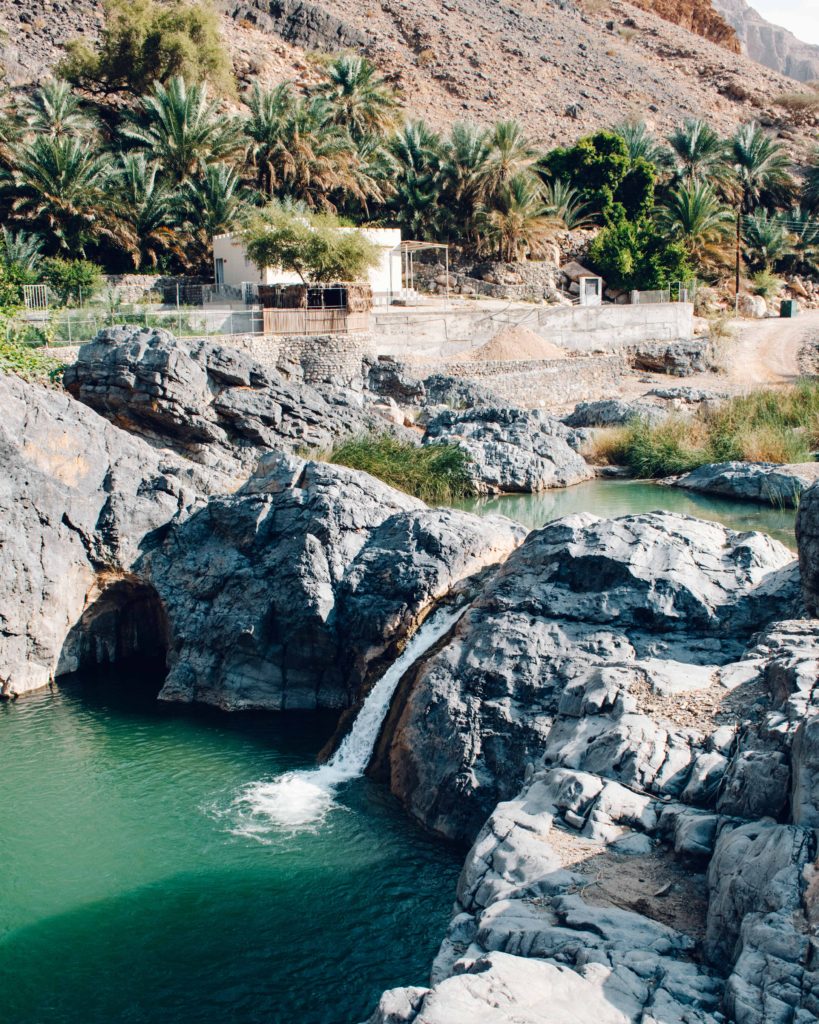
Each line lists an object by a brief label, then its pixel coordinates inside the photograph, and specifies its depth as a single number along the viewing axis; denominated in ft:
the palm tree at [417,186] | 150.92
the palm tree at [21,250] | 113.50
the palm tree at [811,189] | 177.06
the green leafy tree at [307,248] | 111.04
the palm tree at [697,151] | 168.45
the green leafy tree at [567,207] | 157.89
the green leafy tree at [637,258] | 146.41
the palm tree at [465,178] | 148.46
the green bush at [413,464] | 68.49
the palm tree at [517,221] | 147.84
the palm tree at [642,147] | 170.50
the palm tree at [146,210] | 124.77
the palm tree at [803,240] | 171.73
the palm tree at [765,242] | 167.32
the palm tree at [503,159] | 147.33
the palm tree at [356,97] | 163.12
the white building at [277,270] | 118.52
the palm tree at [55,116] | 129.08
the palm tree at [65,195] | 117.70
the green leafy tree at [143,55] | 162.53
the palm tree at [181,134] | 132.16
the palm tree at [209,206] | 127.85
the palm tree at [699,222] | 157.07
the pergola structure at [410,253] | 134.00
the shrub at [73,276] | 115.90
